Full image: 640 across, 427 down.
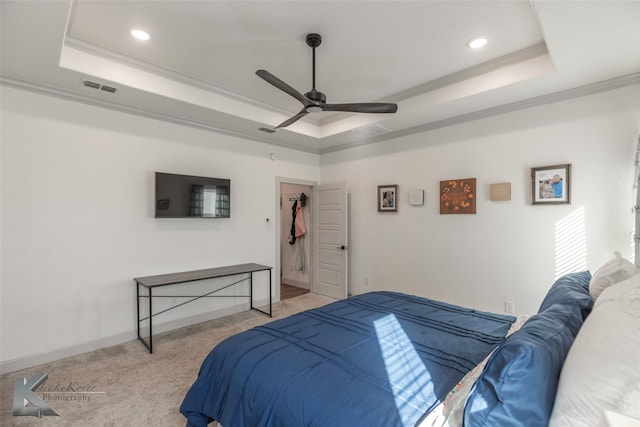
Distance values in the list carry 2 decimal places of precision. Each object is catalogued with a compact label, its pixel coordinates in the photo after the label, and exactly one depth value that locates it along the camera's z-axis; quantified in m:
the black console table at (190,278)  3.28
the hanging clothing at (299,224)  5.96
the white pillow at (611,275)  1.70
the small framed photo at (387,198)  4.50
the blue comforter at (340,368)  1.27
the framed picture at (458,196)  3.75
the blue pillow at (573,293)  1.63
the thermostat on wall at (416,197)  4.20
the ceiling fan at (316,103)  2.35
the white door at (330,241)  4.99
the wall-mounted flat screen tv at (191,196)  3.62
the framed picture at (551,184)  3.08
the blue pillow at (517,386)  0.98
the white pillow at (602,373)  0.87
